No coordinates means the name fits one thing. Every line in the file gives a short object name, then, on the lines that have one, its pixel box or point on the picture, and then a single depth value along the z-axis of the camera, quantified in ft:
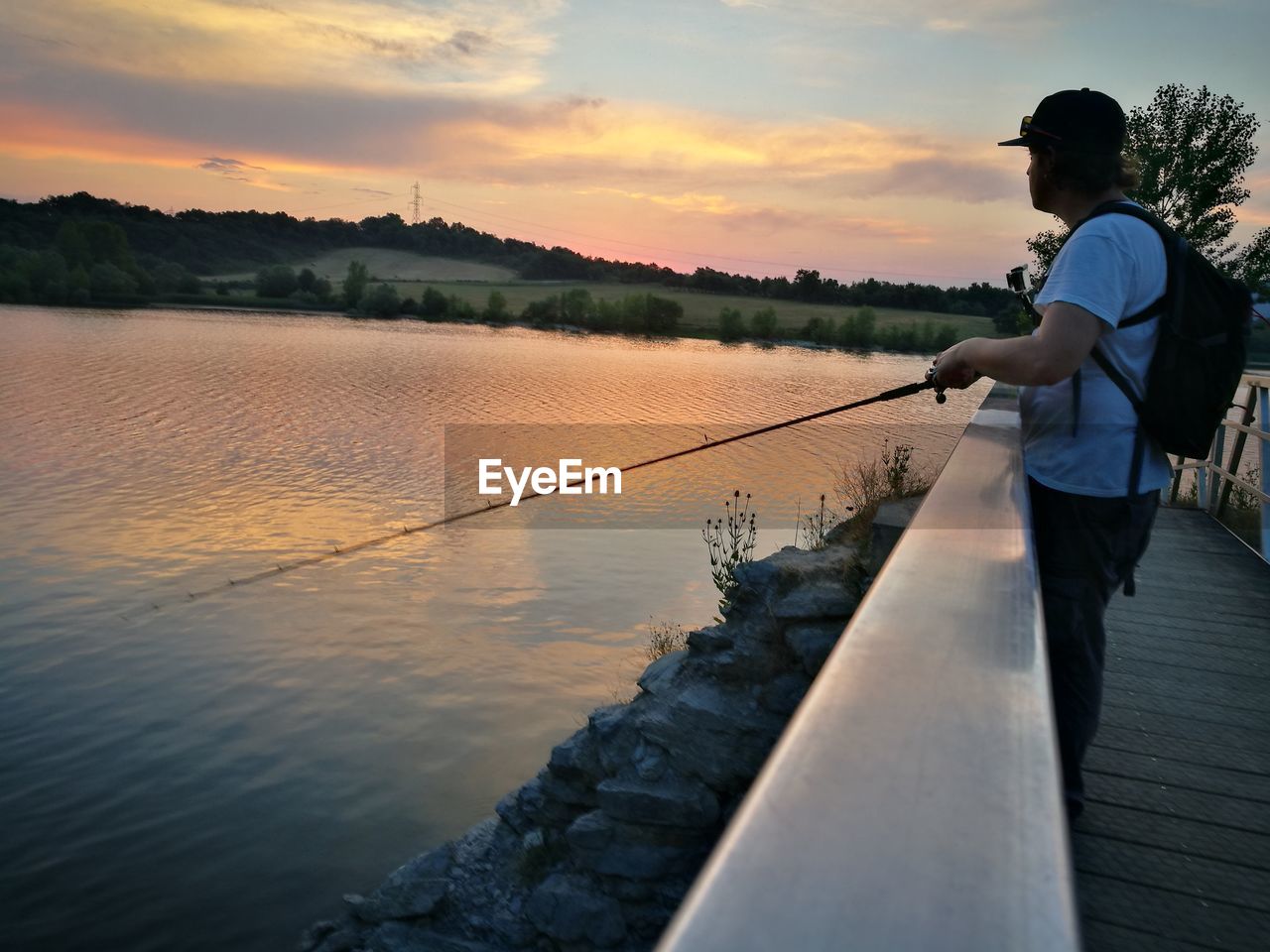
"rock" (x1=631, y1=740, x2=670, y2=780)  18.33
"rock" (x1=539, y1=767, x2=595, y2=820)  21.47
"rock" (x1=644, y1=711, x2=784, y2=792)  17.33
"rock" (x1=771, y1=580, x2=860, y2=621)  17.12
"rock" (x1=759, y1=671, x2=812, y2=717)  17.67
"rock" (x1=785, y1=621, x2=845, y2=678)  16.62
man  7.39
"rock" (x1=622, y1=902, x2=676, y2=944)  18.54
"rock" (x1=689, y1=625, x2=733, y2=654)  19.49
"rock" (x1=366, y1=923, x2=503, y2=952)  21.20
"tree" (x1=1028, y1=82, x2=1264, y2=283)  86.24
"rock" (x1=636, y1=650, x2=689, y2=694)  20.67
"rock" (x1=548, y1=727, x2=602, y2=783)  21.02
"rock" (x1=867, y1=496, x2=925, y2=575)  14.94
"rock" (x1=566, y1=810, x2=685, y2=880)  18.28
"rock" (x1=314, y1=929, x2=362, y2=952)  25.54
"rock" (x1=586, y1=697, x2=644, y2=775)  19.99
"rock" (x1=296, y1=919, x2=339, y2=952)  27.37
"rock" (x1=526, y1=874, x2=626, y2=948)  18.81
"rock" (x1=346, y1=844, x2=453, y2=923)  22.53
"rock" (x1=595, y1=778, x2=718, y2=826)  17.83
